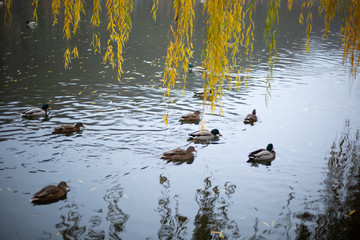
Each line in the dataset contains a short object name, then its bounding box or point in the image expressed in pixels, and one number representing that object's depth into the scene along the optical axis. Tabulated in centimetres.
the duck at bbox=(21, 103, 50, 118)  937
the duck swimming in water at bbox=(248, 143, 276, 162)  765
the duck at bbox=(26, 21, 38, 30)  2160
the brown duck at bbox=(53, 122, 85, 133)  848
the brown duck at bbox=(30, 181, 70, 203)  578
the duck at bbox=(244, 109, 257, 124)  980
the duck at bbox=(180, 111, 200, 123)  984
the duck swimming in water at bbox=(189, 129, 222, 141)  862
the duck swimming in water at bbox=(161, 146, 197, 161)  752
